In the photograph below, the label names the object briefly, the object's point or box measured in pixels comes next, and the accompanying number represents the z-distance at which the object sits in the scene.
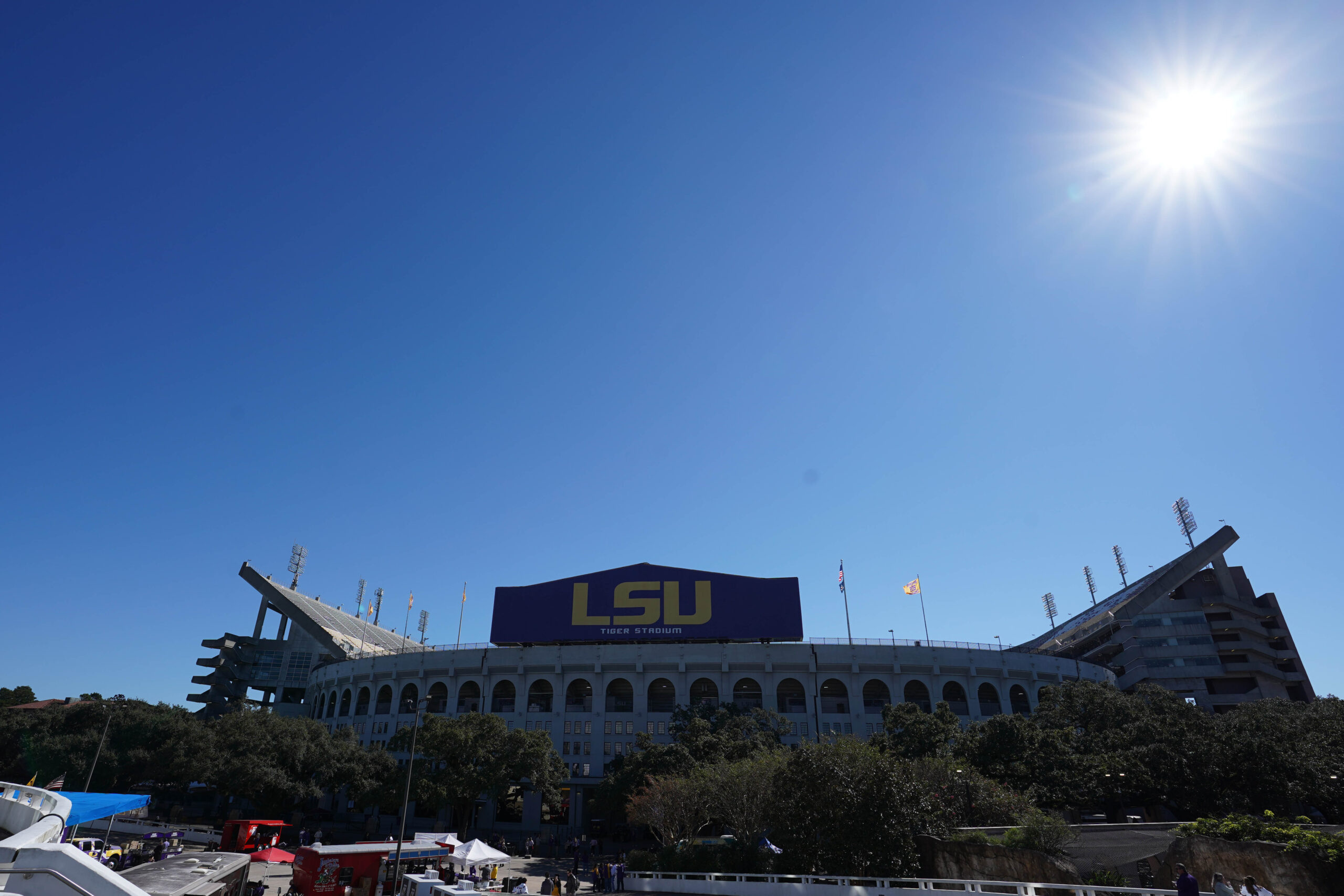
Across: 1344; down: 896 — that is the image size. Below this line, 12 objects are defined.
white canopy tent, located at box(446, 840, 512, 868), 29.06
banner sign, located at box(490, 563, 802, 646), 64.81
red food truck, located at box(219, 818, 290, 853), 39.16
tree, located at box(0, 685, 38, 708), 90.50
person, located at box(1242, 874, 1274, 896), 15.87
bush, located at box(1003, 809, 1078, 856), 22.52
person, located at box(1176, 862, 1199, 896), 14.55
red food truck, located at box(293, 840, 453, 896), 25.98
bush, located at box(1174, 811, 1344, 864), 16.92
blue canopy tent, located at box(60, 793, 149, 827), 23.95
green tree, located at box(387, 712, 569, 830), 47.47
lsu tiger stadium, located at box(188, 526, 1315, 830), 63.19
